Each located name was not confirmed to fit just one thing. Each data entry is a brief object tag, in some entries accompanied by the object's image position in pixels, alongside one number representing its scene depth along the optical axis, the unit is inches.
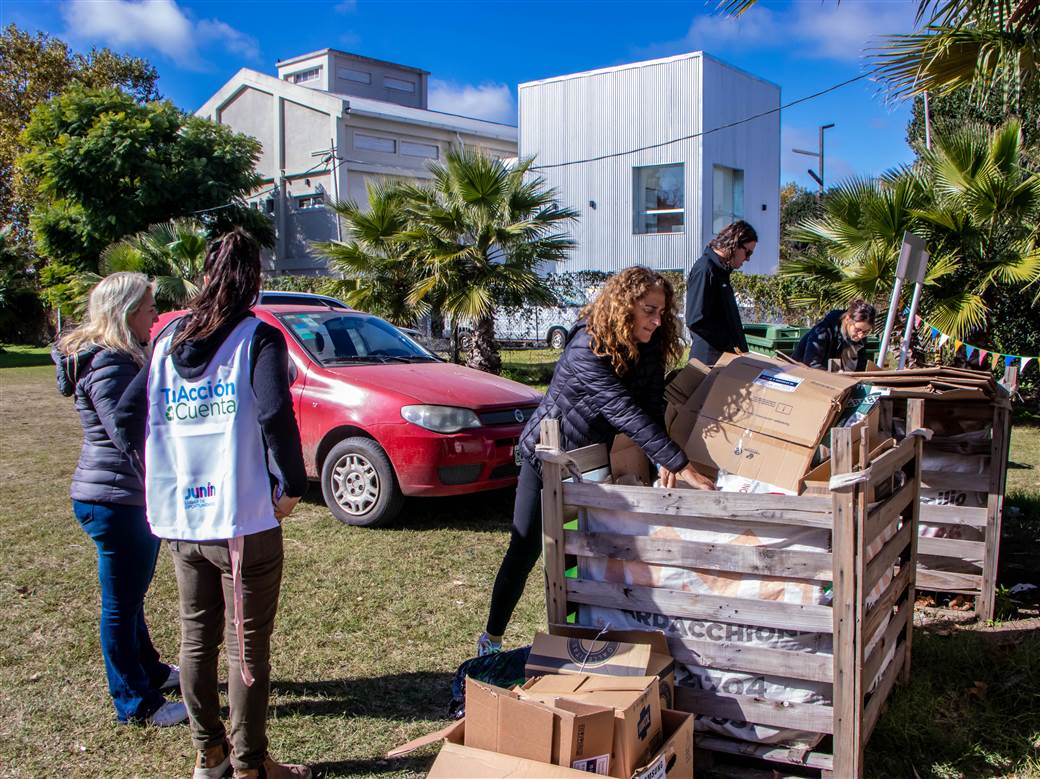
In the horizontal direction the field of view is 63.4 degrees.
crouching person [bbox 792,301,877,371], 248.4
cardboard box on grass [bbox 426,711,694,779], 95.8
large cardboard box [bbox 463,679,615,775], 97.1
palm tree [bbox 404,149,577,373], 518.9
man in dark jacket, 200.5
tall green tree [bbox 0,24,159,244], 1291.8
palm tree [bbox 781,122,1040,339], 379.9
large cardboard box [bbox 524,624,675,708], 114.4
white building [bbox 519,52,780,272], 877.2
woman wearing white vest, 108.2
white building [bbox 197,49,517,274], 1156.5
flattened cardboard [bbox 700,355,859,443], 126.3
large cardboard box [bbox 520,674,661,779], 99.3
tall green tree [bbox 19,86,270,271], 1018.1
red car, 243.6
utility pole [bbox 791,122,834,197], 1277.9
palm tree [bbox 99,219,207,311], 650.2
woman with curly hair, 131.1
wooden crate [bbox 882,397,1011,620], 179.3
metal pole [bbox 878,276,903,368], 196.7
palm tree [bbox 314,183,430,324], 554.3
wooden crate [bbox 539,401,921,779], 110.0
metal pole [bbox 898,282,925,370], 202.2
